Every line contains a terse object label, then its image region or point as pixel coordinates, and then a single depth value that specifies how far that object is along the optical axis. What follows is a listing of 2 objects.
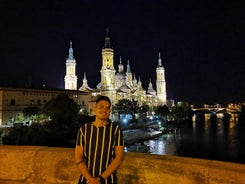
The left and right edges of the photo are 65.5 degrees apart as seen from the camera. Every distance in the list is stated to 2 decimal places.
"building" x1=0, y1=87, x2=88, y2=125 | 33.15
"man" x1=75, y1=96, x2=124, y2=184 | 1.74
